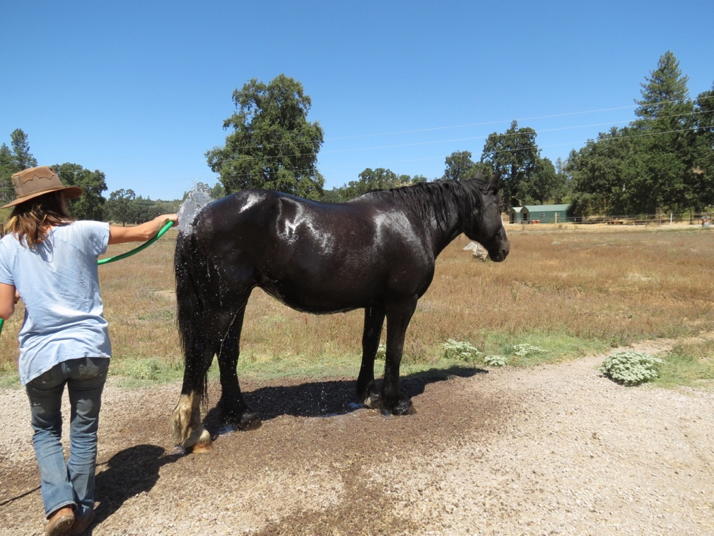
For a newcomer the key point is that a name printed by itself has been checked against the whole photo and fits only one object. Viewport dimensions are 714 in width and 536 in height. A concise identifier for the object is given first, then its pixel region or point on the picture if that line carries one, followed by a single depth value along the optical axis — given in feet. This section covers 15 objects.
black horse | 12.84
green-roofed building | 230.68
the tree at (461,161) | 310.84
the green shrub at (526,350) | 23.13
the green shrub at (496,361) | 21.79
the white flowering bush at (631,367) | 18.88
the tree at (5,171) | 199.00
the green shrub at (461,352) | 23.00
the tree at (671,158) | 177.58
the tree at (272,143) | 139.85
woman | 8.82
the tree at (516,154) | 246.27
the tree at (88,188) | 232.30
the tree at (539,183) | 264.31
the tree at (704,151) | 173.88
